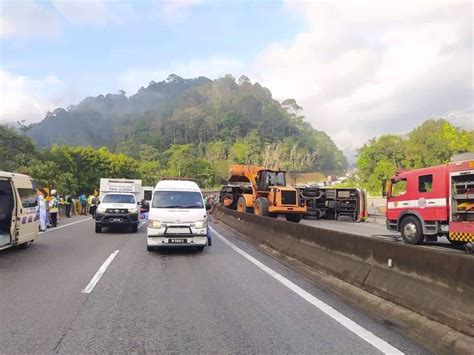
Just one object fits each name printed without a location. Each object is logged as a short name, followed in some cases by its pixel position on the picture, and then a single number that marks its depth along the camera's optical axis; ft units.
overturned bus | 98.22
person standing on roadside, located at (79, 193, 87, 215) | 118.32
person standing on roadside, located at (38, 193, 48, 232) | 60.90
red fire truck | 41.19
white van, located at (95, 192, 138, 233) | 59.00
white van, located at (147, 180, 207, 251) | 37.78
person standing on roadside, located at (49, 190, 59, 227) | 69.26
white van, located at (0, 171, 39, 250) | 37.47
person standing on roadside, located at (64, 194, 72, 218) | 101.51
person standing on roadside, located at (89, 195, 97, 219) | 96.78
